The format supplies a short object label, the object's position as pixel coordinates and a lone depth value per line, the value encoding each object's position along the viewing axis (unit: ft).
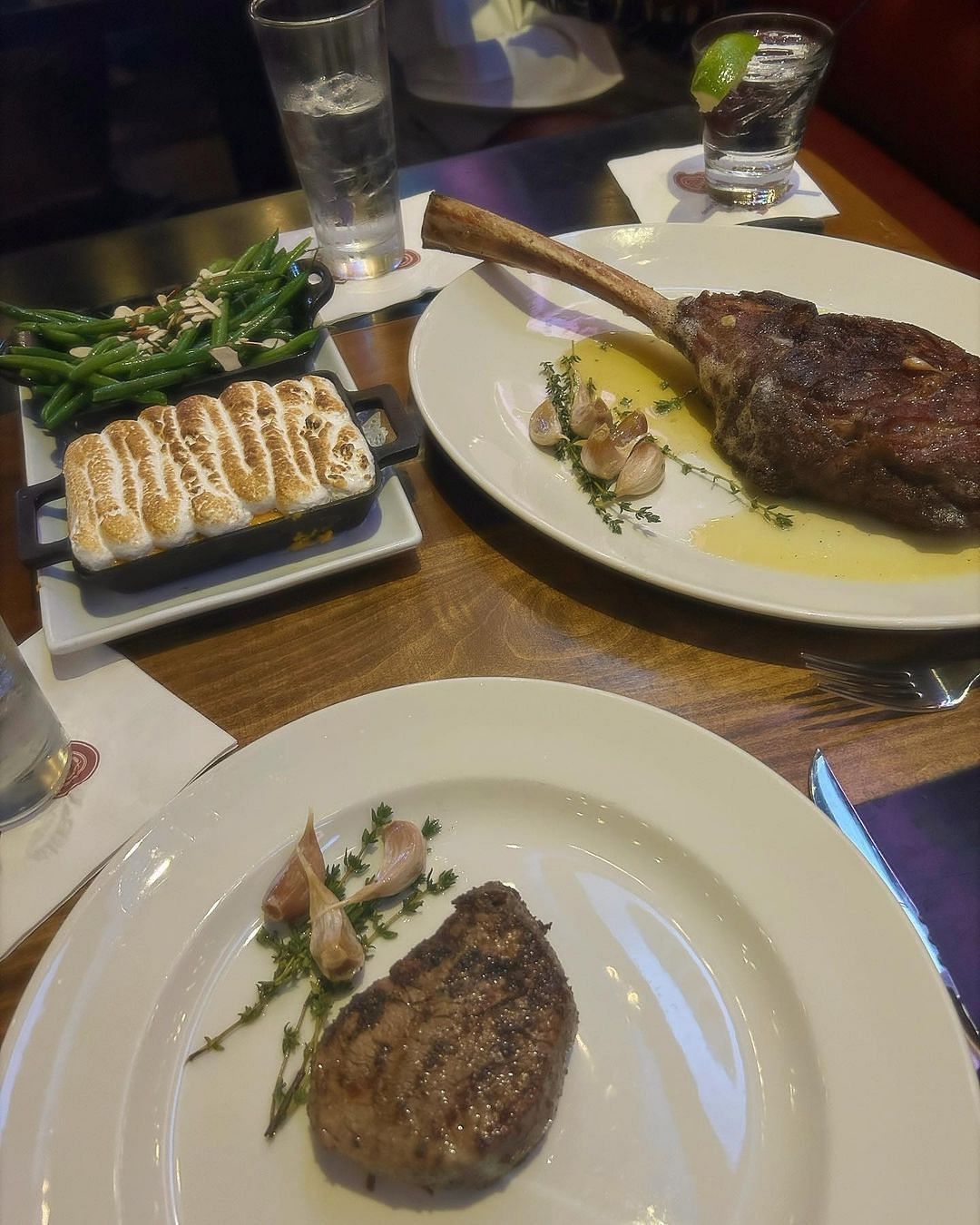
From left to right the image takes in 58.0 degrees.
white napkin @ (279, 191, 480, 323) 1.90
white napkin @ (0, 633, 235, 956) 1.06
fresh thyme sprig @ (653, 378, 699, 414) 1.60
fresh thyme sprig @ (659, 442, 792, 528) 1.38
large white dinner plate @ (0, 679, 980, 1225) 0.83
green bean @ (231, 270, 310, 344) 1.67
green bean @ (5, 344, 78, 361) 1.62
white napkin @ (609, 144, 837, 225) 2.07
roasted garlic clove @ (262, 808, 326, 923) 0.99
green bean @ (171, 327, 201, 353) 1.65
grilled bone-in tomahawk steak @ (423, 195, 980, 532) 1.29
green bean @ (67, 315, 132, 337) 1.69
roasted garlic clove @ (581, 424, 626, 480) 1.41
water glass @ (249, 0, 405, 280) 1.72
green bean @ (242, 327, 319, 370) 1.62
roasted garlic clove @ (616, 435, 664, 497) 1.40
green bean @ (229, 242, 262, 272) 1.84
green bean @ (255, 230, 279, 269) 1.85
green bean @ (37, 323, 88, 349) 1.66
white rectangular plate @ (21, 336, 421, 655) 1.26
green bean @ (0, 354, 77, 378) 1.58
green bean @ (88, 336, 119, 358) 1.63
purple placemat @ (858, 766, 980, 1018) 0.94
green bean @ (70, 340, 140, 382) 1.57
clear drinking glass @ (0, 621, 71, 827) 1.07
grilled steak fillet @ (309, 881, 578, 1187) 0.83
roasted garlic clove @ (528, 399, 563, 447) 1.48
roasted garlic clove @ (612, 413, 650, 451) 1.44
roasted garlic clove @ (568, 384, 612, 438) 1.47
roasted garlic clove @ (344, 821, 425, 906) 1.02
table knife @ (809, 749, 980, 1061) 0.91
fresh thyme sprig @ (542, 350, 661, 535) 1.38
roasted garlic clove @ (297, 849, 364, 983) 0.96
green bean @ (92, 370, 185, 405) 1.55
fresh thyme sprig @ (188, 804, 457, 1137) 0.91
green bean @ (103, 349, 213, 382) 1.59
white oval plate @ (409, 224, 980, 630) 1.25
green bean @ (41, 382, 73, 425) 1.55
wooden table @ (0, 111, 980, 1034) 1.16
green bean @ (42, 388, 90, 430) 1.55
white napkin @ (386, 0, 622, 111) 3.36
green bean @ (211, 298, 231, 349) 1.63
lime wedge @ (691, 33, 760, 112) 1.86
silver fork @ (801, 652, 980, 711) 1.18
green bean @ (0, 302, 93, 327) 1.75
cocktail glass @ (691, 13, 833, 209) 1.94
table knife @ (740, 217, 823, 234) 2.04
